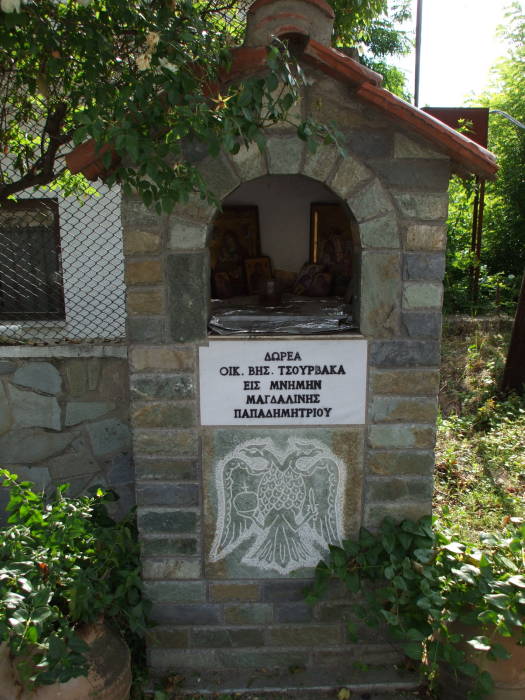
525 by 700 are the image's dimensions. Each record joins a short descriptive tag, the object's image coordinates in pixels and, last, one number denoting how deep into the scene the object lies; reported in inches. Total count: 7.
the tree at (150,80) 77.9
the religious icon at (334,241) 139.3
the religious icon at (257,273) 140.3
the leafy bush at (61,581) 85.5
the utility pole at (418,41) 318.7
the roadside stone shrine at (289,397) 93.4
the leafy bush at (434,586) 94.3
